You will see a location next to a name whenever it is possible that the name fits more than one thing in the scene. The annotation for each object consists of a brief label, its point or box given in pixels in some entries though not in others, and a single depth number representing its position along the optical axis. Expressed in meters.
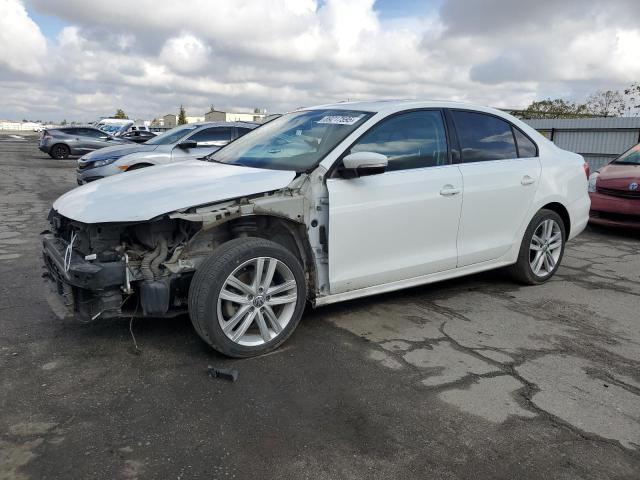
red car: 7.56
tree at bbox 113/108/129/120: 99.69
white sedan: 3.23
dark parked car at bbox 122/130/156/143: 22.00
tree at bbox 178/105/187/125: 78.63
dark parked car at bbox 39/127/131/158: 23.11
